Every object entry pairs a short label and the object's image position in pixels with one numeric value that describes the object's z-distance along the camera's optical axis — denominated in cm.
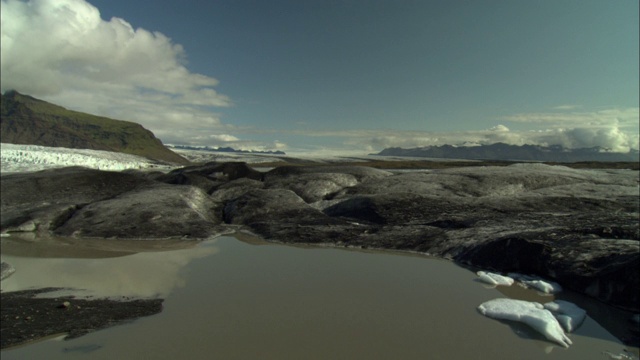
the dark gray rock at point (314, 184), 3256
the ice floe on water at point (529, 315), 738
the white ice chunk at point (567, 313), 801
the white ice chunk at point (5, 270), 1280
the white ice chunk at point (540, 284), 1055
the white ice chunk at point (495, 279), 1118
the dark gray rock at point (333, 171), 3834
